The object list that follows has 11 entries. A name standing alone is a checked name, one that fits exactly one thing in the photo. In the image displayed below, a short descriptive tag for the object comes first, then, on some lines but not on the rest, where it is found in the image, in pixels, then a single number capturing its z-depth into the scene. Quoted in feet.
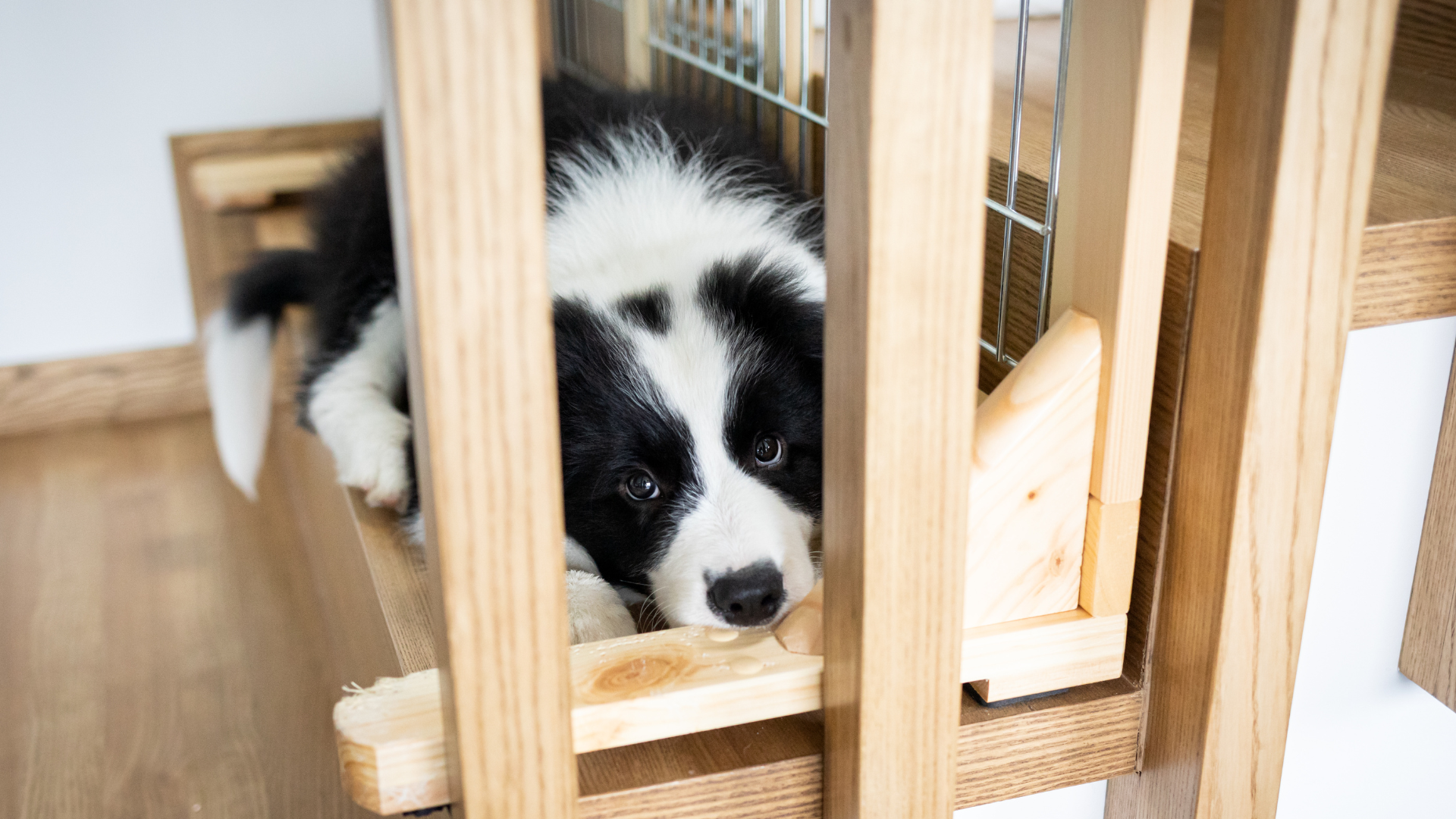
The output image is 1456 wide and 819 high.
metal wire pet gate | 3.23
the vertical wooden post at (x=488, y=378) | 1.69
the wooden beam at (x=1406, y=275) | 2.68
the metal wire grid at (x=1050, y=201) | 2.83
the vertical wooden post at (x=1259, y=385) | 2.18
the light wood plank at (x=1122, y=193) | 2.29
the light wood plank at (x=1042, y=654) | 2.75
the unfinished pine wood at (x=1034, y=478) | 2.61
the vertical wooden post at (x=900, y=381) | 1.92
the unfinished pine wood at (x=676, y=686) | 2.45
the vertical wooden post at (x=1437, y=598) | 2.94
